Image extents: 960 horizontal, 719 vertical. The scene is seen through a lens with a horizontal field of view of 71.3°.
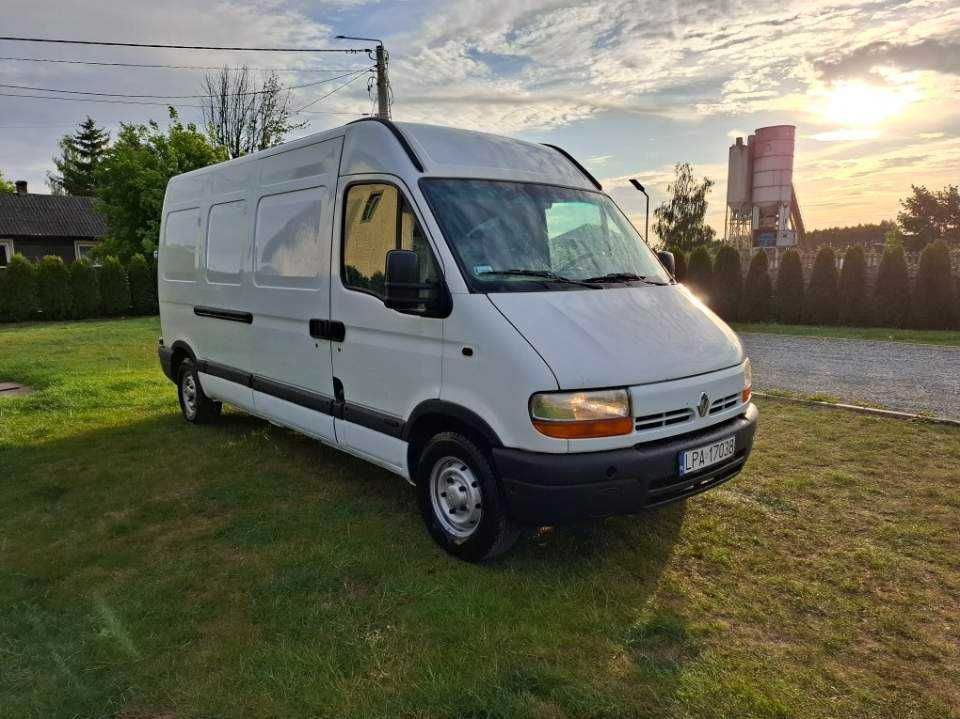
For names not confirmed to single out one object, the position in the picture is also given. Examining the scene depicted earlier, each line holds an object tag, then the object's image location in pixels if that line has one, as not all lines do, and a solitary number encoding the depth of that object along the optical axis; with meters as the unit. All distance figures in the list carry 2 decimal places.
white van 3.29
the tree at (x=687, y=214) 32.38
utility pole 19.50
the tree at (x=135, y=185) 25.36
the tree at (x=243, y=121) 37.22
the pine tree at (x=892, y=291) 16.22
